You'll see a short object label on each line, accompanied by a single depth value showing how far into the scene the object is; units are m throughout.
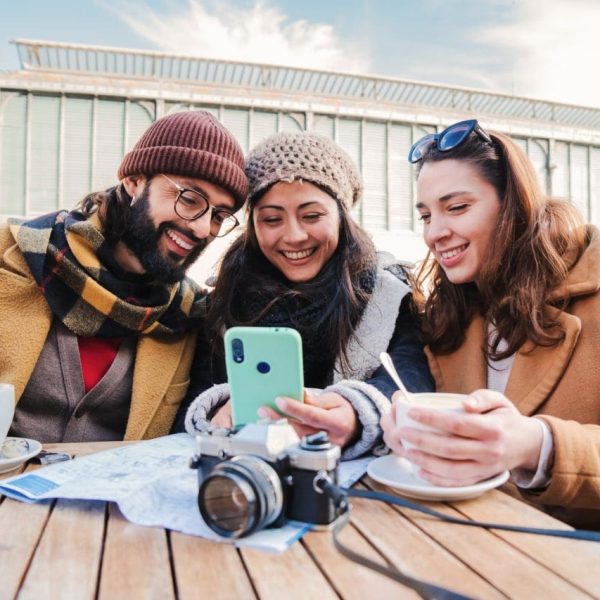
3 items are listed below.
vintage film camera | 0.77
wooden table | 0.69
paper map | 0.86
